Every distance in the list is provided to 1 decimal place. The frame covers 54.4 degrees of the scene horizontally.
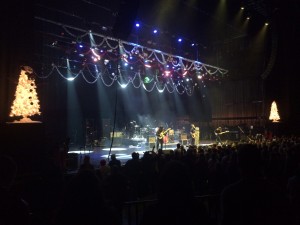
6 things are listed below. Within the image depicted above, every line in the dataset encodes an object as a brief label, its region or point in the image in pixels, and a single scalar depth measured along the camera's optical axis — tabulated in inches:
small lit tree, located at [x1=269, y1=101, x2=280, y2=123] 765.9
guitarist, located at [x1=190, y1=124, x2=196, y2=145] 675.8
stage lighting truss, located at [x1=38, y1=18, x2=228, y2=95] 529.3
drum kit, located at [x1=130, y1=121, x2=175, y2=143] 726.5
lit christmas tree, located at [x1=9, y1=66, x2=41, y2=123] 341.1
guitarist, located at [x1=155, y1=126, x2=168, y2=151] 577.6
